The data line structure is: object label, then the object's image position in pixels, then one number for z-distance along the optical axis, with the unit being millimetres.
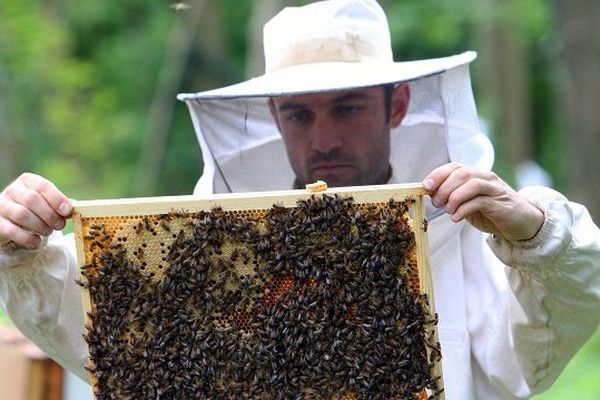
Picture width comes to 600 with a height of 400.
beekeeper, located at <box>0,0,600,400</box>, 3556
